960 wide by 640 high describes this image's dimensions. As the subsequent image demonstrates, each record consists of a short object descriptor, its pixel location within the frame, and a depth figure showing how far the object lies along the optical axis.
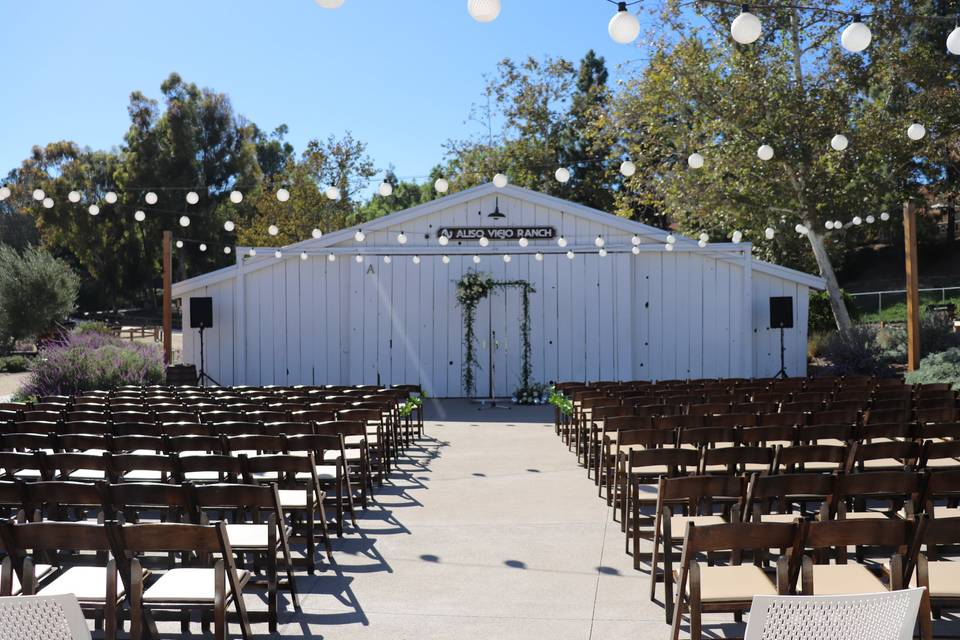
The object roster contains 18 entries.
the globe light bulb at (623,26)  7.11
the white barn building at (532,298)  19.30
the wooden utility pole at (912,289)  16.62
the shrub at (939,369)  14.77
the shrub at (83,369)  15.90
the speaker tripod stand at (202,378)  18.94
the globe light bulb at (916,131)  12.10
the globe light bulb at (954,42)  7.83
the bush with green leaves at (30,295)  28.05
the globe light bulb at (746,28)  7.25
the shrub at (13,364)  26.28
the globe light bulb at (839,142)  12.83
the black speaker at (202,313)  18.78
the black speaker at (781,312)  18.31
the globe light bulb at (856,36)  7.58
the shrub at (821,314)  27.56
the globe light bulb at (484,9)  6.72
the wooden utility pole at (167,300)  19.11
